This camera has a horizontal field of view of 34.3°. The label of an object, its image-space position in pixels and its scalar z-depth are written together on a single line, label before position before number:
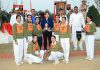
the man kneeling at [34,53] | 5.01
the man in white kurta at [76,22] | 5.56
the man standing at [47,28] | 5.32
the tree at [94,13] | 8.12
